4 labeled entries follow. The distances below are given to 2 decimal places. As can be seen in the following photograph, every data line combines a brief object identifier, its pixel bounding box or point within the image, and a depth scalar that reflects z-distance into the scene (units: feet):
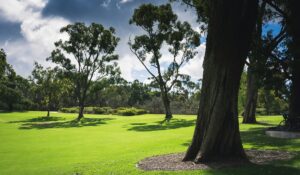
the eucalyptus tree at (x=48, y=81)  179.42
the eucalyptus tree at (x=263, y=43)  68.23
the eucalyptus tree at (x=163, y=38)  149.69
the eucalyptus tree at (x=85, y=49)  162.93
